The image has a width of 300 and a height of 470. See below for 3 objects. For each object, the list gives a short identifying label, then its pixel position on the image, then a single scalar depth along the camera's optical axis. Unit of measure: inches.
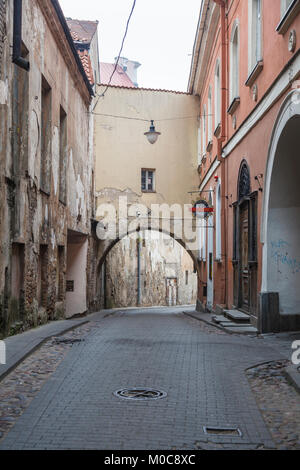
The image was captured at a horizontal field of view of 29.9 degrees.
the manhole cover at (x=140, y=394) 223.6
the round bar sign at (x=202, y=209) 662.7
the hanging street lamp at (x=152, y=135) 711.7
